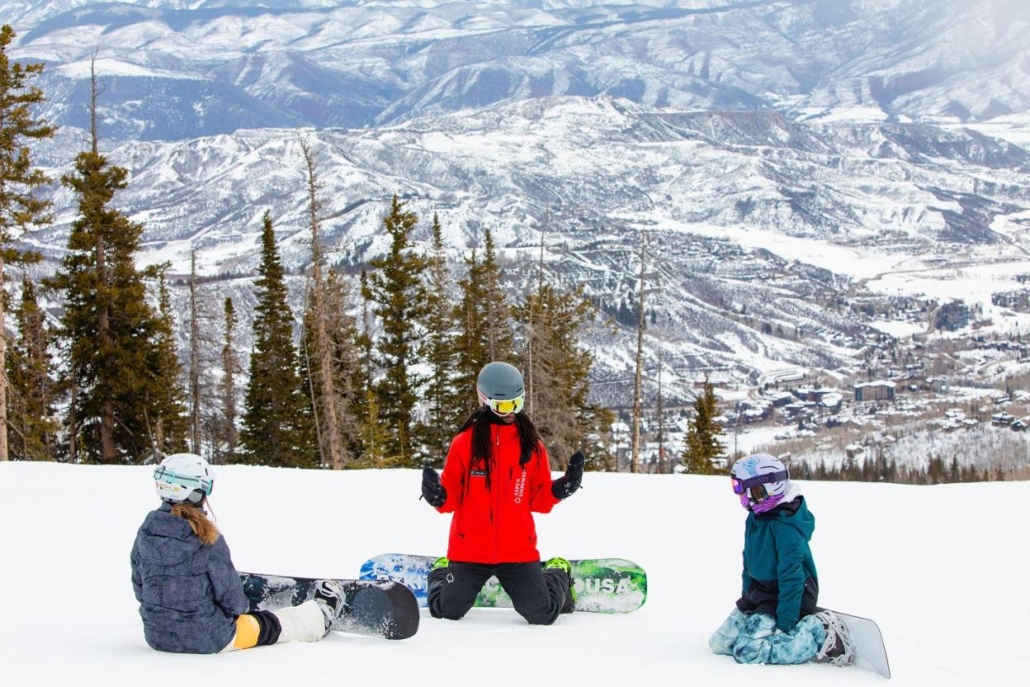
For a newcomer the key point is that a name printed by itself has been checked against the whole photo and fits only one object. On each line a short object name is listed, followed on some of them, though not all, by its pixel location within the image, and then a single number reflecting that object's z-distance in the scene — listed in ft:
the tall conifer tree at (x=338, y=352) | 118.73
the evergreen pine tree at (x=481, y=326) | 125.08
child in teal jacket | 20.08
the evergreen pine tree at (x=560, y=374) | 115.14
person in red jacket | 23.16
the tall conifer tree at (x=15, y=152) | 78.84
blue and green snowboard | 26.14
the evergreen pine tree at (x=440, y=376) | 129.29
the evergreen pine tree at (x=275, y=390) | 132.77
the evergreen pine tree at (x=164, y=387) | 109.29
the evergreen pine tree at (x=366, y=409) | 103.44
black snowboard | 21.72
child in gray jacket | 19.19
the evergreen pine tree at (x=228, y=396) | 157.91
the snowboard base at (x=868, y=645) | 19.42
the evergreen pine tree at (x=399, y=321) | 131.85
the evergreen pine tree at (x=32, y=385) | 101.65
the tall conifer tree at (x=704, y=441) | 146.20
